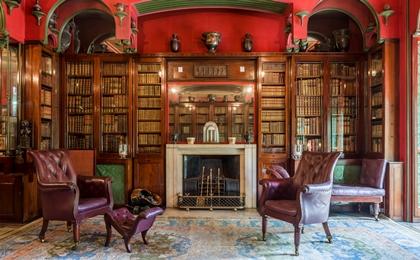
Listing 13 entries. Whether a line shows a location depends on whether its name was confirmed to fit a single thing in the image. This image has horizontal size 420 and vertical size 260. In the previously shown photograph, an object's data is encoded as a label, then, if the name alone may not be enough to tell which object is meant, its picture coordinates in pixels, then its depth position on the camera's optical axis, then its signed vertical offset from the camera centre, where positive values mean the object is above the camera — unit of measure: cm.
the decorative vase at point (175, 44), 588 +154
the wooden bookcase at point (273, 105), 581 +43
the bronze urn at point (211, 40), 579 +158
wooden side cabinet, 460 -94
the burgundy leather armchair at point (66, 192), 367 -74
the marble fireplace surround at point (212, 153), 568 -59
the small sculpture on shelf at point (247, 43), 591 +155
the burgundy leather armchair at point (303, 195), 348 -75
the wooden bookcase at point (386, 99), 498 +47
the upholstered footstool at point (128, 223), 342 -99
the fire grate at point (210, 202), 557 -123
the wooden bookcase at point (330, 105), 577 +43
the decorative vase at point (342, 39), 583 +160
